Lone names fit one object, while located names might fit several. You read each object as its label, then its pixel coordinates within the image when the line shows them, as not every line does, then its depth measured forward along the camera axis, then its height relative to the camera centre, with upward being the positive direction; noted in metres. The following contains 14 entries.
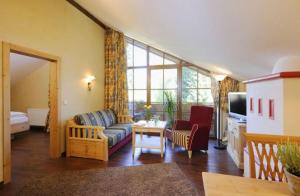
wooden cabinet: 3.03 -0.80
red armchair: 3.60 -0.72
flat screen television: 3.58 -0.12
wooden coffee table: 3.60 -0.64
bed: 5.07 -0.68
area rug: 2.30 -1.21
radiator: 6.11 -0.56
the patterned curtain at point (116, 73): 5.26 +0.82
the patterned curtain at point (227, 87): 4.65 +0.34
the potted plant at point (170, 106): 5.09 -0.21
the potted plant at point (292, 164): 0.80 -0.31
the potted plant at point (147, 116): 4.38 -0.41
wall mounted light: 4.47 +0.52
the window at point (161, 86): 5.30 +0.42
